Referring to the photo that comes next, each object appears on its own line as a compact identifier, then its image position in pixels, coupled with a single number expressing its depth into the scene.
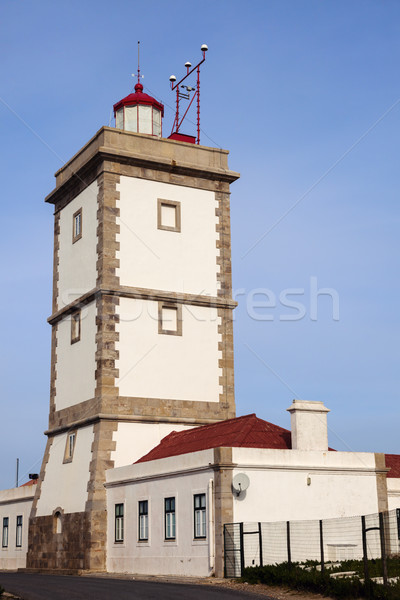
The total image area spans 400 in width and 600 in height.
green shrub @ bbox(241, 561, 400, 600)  17.03
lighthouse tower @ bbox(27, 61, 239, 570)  31.62
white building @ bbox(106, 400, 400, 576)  24.67
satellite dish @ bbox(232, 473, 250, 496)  24.38
